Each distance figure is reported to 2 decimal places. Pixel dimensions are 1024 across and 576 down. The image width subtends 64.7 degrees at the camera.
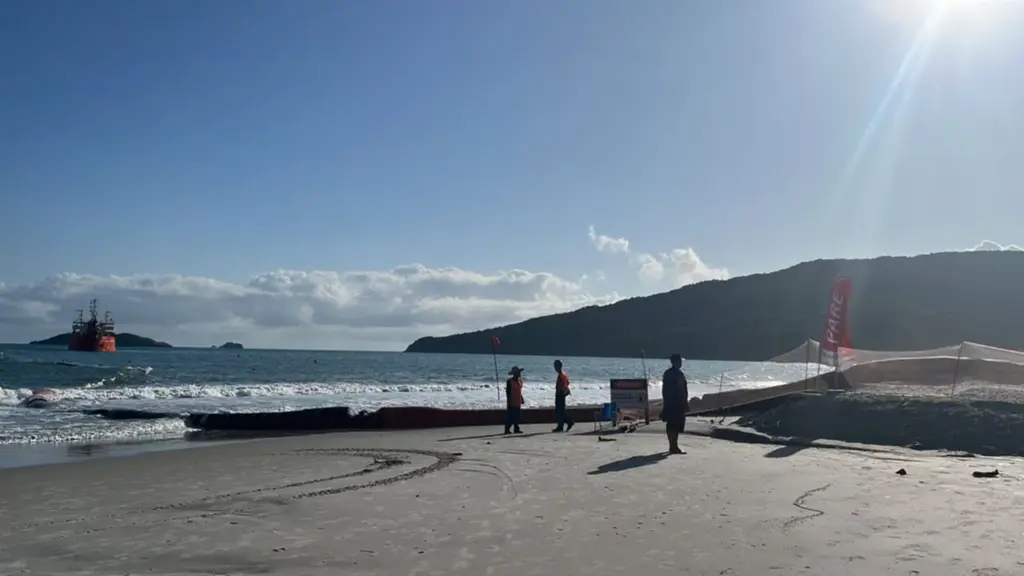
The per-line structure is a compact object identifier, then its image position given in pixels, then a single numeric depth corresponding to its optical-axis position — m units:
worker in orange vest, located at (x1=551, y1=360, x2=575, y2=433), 17.62
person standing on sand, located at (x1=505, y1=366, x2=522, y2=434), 17.84
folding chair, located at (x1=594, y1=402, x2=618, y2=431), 18.59
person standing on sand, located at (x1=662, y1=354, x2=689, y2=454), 13.25
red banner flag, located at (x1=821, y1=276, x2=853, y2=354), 22.70
